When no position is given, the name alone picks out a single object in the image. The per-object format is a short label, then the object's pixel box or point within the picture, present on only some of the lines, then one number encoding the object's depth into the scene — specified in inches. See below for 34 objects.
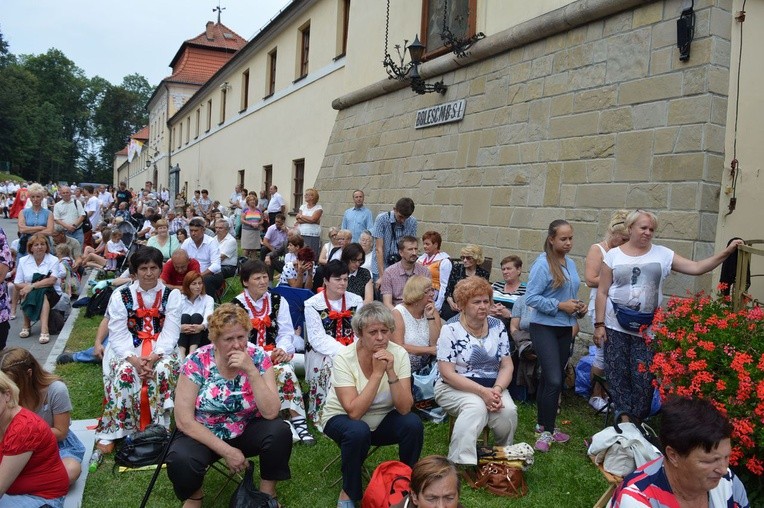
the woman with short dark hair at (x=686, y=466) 90.7
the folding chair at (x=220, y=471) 139.7
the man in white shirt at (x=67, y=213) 448.8
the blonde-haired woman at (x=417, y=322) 214.4
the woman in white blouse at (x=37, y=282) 327.3
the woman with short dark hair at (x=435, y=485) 108.8
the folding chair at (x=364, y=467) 166.6
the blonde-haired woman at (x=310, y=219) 468.8
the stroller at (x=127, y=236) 499.2
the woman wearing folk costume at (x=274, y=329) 201.5
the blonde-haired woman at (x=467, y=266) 277.6
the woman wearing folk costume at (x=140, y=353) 188.9
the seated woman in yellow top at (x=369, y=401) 150.7
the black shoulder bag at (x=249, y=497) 140.8
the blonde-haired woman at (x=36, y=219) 394.6
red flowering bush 133.1
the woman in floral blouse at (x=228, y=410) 145.3
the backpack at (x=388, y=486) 136.9
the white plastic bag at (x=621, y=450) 146.9
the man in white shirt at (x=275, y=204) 643.5
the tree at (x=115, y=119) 3299.7
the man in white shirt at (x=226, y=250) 390.3
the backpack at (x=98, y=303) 362.9
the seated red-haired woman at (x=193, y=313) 232.7
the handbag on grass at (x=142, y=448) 176.2
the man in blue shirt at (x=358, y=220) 403.2
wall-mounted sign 369.7
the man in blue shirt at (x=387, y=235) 330.6
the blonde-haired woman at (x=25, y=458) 127.2
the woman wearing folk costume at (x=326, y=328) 210.5
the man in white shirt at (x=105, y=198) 887.5
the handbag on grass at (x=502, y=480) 162.4
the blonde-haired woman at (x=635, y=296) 183.0
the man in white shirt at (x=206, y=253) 351.3
